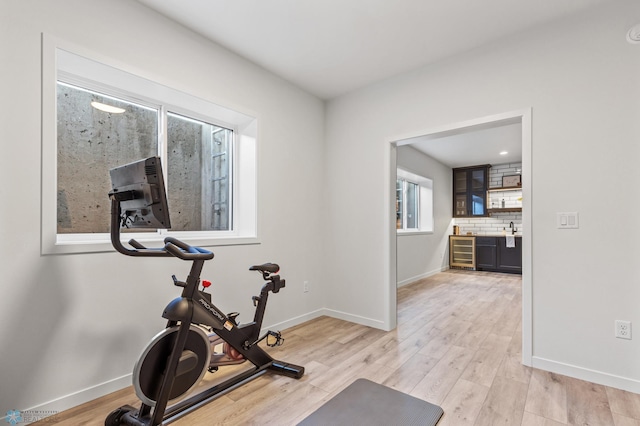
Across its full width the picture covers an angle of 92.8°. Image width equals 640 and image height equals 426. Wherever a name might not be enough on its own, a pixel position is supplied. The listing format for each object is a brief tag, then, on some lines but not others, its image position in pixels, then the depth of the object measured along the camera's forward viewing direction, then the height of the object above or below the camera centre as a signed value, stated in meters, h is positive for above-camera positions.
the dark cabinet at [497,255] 6.54 -0.90
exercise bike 1.47 -0.62
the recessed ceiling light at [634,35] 2.02 +1.20
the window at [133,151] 1.90 +0.52
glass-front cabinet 7.41 +0.60
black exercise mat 1.69 -1.15
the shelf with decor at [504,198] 7.08 +0.38
